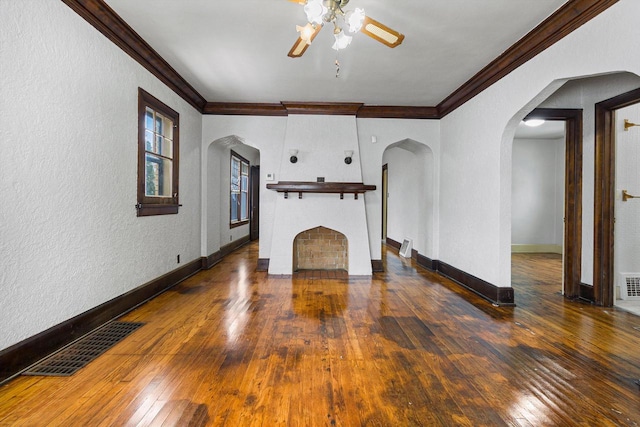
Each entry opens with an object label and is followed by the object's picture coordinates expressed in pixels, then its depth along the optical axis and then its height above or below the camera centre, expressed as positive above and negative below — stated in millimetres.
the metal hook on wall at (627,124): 3401 +1041
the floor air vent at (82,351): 2022 -1056
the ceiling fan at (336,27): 1743 +1224
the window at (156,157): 3357 +702
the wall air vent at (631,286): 3463 -807
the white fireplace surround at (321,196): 4988 +300
